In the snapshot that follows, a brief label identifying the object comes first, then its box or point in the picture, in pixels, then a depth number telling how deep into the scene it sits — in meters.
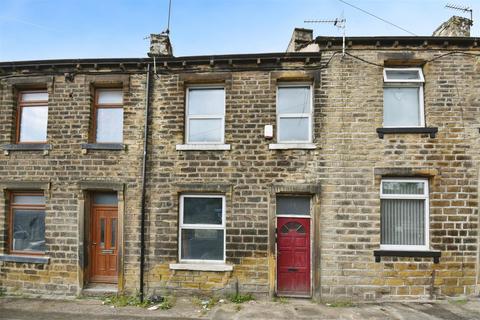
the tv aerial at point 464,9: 8.32
